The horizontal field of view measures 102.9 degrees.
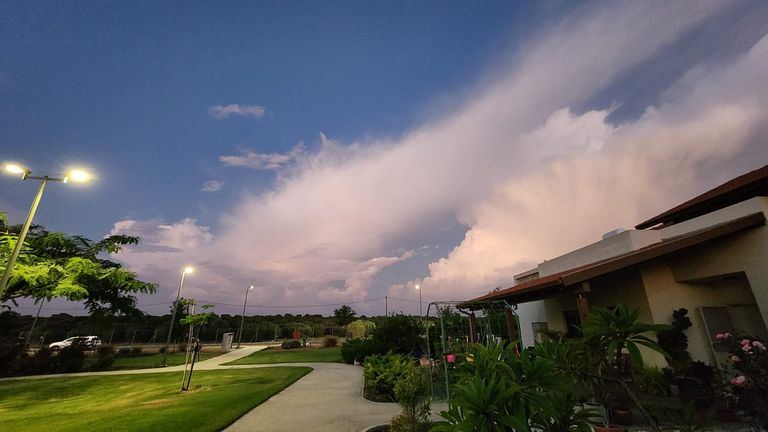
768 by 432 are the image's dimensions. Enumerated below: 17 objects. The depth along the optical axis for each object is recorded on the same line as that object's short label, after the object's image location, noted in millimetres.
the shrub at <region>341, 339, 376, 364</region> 21000
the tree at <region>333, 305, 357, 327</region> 59719
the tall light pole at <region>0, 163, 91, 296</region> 9828
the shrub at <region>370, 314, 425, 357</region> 18969
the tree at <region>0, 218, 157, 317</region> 16094
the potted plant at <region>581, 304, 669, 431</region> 3211
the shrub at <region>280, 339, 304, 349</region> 38497
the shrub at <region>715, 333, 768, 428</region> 5688
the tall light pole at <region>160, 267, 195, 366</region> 20250
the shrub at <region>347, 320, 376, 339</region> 37844
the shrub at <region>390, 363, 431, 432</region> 6859
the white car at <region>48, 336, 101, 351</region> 23869
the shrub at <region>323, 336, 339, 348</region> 40125
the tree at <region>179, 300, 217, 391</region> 13625
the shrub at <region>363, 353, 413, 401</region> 11203
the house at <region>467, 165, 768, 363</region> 7590
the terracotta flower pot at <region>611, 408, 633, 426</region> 6965
